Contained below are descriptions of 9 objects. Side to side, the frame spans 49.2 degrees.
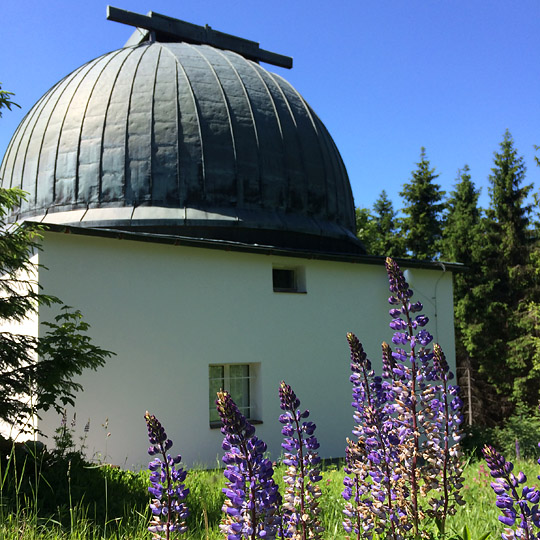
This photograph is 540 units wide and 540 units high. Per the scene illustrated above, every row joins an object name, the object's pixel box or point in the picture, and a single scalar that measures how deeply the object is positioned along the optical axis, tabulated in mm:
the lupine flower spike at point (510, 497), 1713
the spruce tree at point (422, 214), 25703
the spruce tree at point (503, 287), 21500
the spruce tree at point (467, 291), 21906
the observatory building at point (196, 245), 9531
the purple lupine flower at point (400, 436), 2432
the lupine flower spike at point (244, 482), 1773
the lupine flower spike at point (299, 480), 2219
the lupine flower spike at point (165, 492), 2107
